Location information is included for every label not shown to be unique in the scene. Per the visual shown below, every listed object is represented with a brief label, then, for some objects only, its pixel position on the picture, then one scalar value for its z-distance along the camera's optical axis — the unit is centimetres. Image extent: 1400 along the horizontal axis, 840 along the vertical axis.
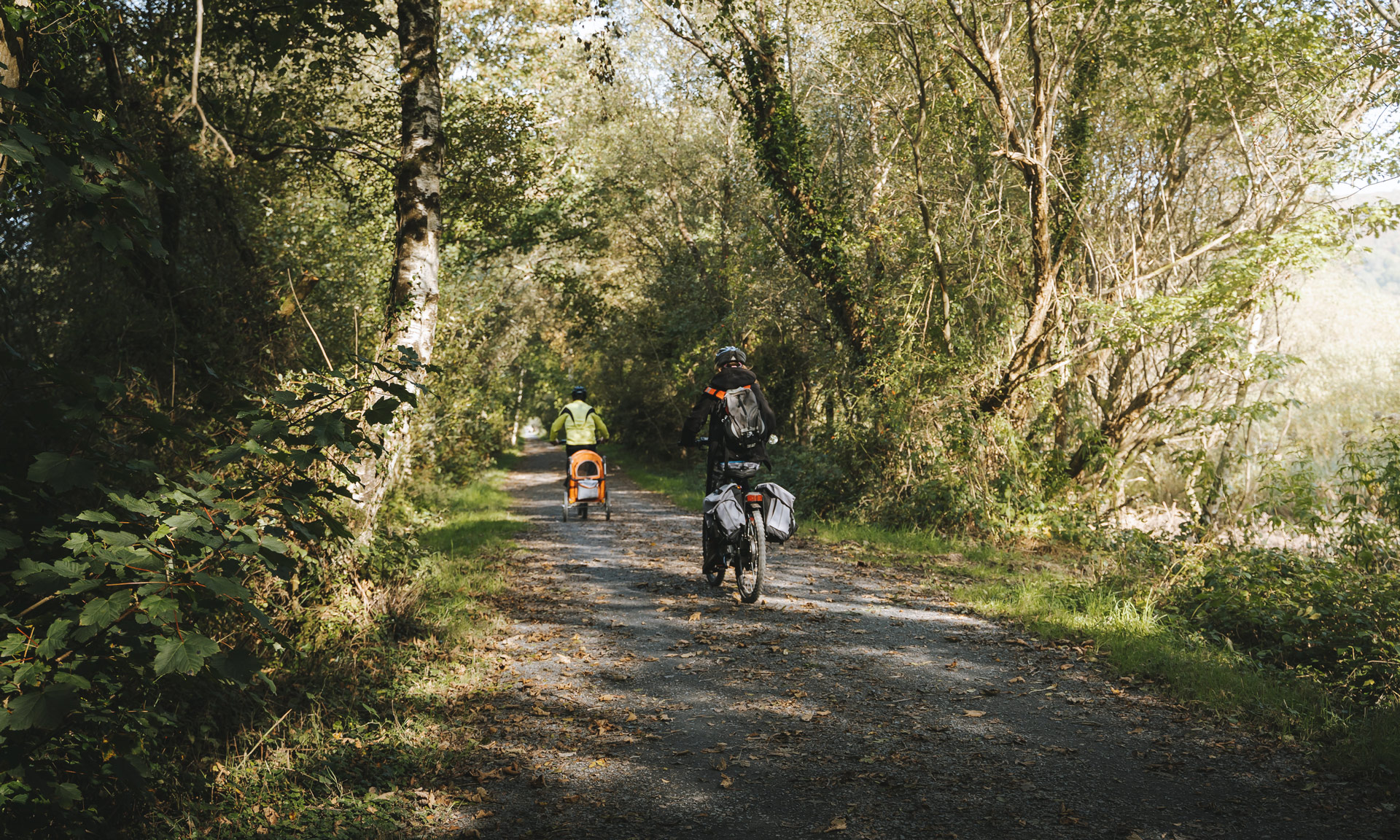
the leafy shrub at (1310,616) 611
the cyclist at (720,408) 843
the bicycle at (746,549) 807
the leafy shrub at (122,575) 293
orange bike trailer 1477
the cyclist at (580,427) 1467
